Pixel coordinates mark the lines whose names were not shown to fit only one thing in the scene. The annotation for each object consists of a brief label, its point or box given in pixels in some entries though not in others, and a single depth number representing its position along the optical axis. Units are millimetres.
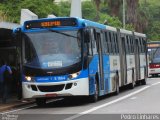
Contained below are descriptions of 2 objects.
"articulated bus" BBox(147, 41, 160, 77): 53125
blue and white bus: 21828
